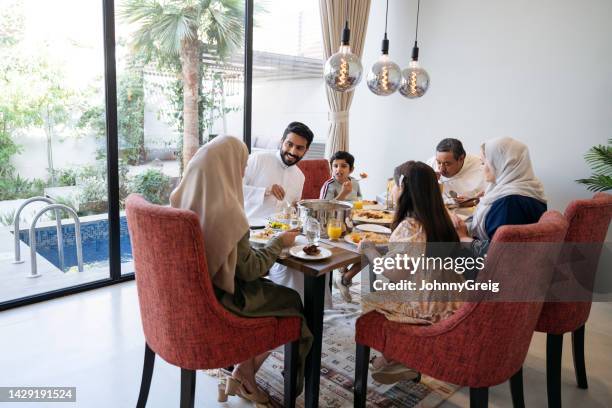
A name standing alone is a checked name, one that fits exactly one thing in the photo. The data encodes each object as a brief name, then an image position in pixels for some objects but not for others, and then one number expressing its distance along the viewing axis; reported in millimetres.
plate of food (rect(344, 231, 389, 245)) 2017
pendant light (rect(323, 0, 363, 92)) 2357
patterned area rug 2061
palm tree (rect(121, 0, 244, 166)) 3281
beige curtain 4309
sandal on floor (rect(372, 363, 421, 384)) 2070
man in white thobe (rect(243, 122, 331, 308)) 2826
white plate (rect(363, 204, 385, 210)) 2867
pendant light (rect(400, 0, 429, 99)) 2766
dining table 1735
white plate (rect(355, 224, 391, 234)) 2215
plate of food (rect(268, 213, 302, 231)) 2217
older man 3113
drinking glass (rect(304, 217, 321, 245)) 1898
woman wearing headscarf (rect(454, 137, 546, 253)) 2047
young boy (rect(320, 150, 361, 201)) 3098
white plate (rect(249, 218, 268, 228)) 2293
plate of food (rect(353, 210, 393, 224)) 2453
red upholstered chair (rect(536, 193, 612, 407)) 1773
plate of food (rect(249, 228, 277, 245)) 1987
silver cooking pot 2127
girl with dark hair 1677
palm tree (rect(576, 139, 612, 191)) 3084
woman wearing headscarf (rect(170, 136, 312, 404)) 1543
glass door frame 3023
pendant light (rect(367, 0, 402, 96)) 2533
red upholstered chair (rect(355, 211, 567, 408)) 1401
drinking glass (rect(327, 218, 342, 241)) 2064
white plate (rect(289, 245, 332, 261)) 1764
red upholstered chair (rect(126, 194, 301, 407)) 1404
